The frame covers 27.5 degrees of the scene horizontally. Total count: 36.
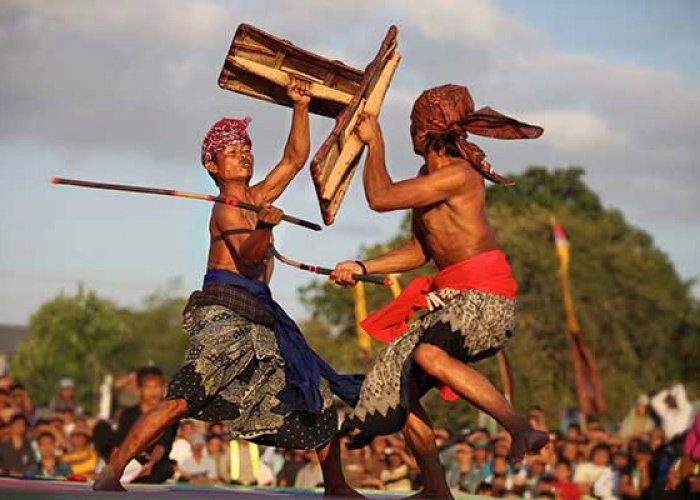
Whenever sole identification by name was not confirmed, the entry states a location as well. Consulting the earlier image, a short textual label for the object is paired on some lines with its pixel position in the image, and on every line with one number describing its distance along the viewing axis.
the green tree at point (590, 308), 37.28
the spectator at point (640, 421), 18.91
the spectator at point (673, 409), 17.11
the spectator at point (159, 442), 10.51
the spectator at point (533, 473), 13.78
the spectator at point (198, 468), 14.17
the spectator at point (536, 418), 14.13
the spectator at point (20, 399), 15.42
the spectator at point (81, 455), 14.01
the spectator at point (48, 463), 13.53
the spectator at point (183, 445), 14.60
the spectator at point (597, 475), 13.86
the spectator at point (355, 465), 14.03
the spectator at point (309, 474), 13.99
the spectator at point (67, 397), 18.34
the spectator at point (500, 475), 13.40
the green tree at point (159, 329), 96.75
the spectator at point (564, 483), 13.48
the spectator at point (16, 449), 13.48
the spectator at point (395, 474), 13.80
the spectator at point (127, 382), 11.81
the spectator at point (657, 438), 14.23
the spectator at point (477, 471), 13.41
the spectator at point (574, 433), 15.37
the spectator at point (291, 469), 14.41
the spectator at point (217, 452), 14.64
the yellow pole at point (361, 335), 15.76
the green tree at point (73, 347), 69.25
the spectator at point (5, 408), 14.17
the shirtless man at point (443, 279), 6.90
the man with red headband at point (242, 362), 7.39
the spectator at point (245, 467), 13.29
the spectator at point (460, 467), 13.57
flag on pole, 30.78
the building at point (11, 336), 114.44
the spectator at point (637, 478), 13.69
